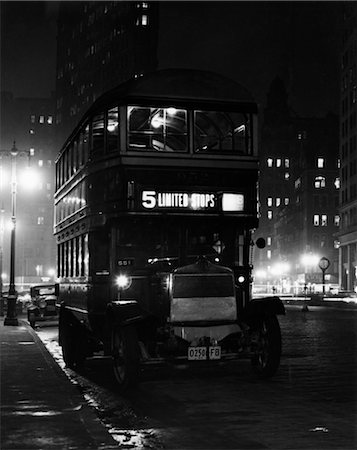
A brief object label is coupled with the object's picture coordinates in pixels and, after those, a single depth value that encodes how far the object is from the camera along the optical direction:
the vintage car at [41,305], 34.09
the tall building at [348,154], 106.62
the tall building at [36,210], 151.38
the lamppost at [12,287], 31.28
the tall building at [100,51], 158.25
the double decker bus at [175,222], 13.48
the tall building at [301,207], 139.38
